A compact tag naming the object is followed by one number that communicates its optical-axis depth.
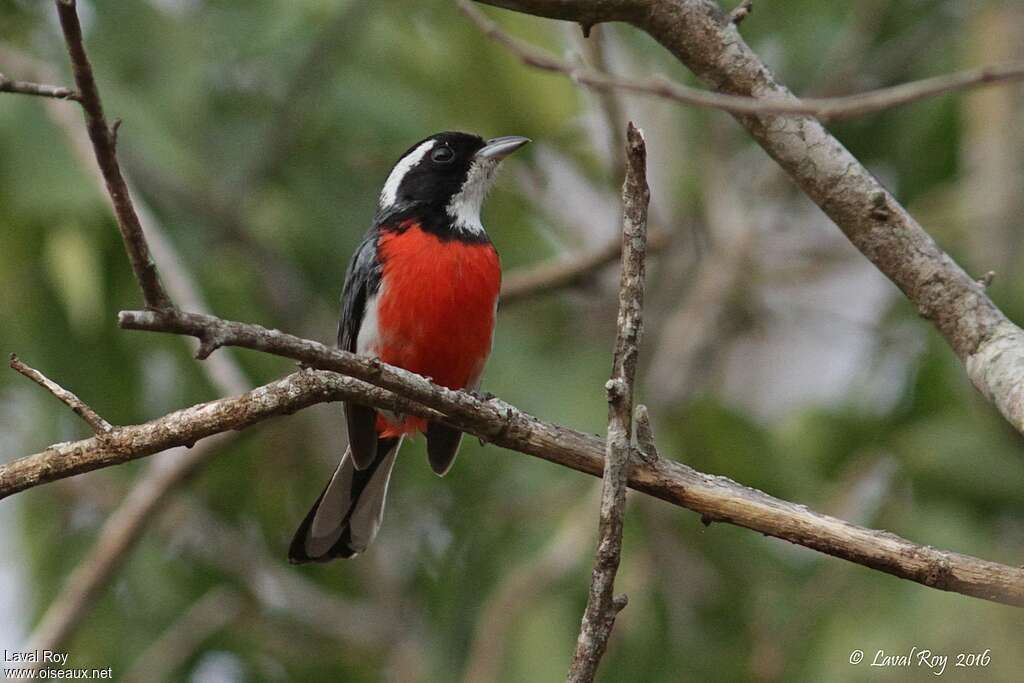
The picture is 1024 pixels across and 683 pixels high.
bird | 9.33
